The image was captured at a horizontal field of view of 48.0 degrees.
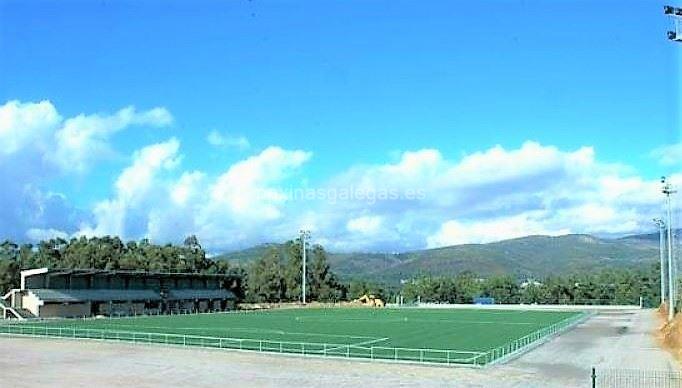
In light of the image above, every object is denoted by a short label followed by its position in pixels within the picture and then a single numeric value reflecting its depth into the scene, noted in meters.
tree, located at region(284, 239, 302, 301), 115.81
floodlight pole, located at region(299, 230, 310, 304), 102.95
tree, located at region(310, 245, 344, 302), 117.81
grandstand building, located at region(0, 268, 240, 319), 68.69
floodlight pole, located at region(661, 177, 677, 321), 53.53
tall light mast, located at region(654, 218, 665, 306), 68.50
